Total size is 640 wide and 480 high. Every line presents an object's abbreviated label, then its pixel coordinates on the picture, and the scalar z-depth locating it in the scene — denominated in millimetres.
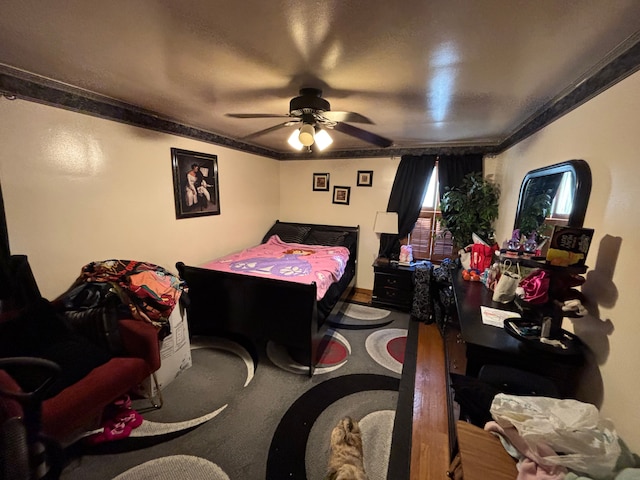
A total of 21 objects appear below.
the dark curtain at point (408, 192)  3494
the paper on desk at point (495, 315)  1507
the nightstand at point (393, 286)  3447
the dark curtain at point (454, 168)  3270
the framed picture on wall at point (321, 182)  4081
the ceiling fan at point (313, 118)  1684
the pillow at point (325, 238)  3832
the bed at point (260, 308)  2172
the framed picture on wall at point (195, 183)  2666
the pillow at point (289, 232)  4105
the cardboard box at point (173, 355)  1969
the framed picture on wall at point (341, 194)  3982
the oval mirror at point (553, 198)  1391
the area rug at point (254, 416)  1496
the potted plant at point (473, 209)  2963
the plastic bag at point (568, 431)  773
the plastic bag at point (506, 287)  1740
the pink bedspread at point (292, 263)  2578
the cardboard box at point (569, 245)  1229
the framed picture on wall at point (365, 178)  3822
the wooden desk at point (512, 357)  1245
